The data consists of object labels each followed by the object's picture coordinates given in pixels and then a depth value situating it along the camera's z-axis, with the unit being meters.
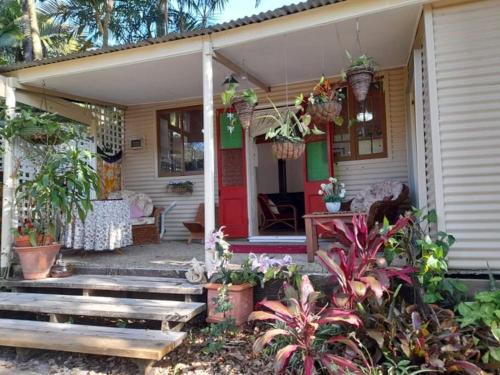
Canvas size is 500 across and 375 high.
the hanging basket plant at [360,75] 3.63
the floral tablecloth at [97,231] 5.11
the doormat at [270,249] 4.84
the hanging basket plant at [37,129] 4.43
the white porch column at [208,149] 3.85
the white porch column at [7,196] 4.60
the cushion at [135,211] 6.37
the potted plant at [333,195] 4.11
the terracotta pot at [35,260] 4.16
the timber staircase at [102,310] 2.78
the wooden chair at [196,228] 6.11
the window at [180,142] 6.82
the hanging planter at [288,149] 3.85
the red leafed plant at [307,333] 2.34
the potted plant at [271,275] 3.30
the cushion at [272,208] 7.23
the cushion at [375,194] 5.02
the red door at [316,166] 5.57
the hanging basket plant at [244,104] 3.98
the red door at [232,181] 6.00
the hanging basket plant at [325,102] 3.87
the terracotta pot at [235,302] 3.31
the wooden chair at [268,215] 7.23
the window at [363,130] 5.51
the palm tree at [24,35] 9.91
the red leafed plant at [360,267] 2.63
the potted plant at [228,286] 3.31
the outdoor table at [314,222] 3.82
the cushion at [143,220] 6.15
